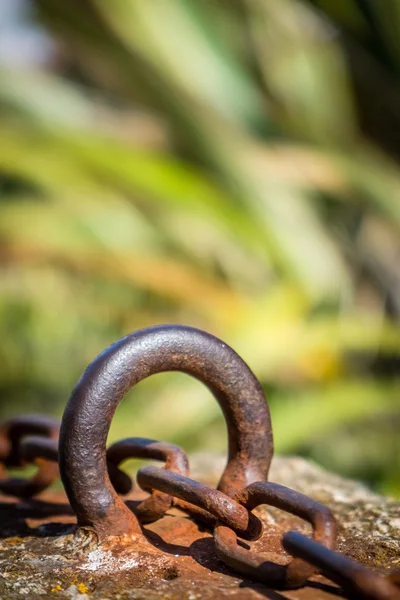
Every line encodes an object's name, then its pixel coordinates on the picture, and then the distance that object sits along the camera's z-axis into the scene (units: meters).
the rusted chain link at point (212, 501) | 0.56
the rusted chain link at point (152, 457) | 0.60
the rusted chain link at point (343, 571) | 0.51
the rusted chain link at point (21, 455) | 0.67
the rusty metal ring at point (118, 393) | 0.58
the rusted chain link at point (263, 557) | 0.54
